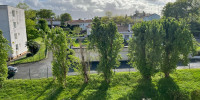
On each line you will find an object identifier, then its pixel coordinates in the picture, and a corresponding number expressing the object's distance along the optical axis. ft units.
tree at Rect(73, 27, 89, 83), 50.12
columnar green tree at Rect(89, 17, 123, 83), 48.57
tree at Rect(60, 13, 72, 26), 273.13
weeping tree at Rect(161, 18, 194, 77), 48.91
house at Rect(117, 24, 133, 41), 136.32
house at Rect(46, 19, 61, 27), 256.11
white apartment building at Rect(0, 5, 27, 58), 88.94
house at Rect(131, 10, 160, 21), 214.07
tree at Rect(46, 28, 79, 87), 44.50
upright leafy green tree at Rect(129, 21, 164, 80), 48.52
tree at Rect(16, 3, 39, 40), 133.49
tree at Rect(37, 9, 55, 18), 251.19
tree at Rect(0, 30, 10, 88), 46.10
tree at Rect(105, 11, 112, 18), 238.41
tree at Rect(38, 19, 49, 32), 169.07
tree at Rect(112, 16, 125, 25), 225.00
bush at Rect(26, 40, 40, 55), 100.03
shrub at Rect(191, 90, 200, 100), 39.86
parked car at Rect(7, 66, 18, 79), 62.33
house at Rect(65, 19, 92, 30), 227.94
